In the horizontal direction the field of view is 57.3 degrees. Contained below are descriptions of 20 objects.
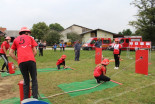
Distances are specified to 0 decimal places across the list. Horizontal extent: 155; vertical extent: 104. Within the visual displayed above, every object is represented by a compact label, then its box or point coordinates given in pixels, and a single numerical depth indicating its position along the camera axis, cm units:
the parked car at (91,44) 2443
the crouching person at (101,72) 541
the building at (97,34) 4369
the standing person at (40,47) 1612
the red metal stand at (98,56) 992
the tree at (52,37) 4227
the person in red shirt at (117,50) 809
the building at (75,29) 5183
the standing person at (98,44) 1388
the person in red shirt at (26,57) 330
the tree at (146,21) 2104
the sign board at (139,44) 1087
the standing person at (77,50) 1249
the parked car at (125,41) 2359
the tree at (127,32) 7306
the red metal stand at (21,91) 353
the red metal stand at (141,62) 688
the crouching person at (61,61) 834
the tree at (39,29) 5748
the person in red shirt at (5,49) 682
